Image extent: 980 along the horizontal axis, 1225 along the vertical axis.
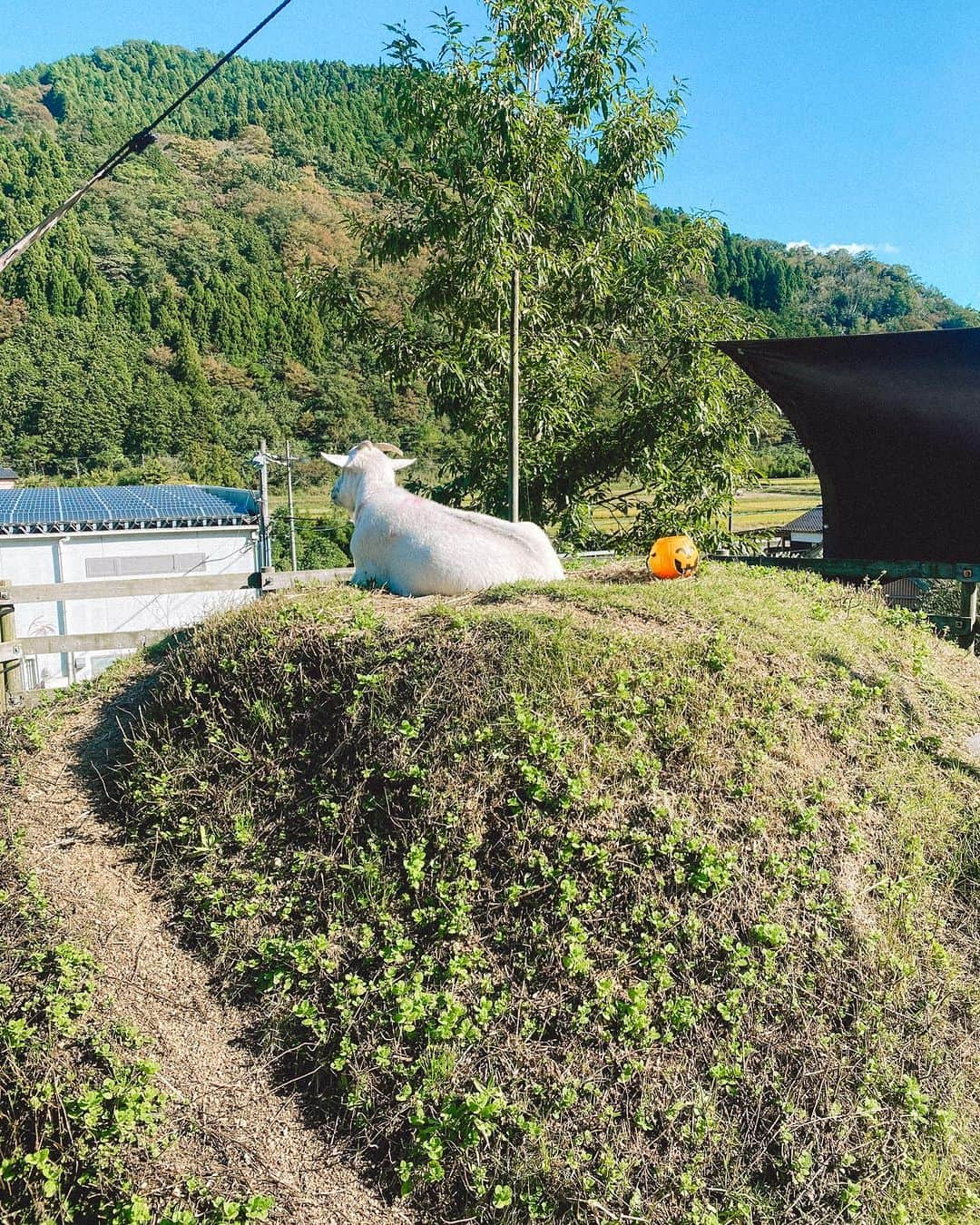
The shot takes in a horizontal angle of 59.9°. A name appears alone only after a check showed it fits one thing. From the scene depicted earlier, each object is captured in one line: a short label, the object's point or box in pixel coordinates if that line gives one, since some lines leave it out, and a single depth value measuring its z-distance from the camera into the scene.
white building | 22.73
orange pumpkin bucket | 6.28
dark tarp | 7.13
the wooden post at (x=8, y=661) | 6.40
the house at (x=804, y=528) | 31.89
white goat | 5.89
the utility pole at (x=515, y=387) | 7.84
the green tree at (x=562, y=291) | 8.25
